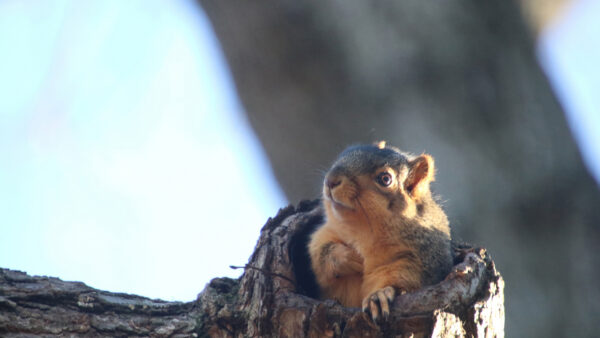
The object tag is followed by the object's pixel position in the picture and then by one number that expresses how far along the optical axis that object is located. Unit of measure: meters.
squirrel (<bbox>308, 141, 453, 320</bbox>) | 4.63
